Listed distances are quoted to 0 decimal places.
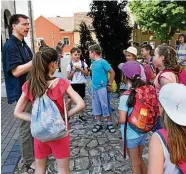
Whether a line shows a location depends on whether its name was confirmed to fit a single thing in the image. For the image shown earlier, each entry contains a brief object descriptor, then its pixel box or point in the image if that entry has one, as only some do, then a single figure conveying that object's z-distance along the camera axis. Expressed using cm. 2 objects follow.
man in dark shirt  219
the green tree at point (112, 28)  597
